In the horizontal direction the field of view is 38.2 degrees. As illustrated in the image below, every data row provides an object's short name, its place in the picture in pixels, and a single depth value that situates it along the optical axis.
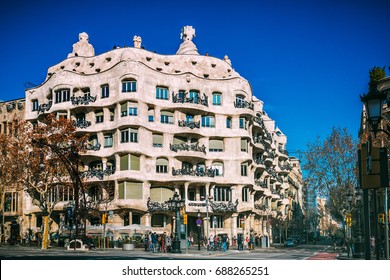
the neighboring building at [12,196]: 31.12
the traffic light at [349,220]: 41.39
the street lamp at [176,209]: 39.94
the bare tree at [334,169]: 32.59
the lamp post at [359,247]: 27.45
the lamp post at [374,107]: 13.68
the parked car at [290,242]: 56.17
